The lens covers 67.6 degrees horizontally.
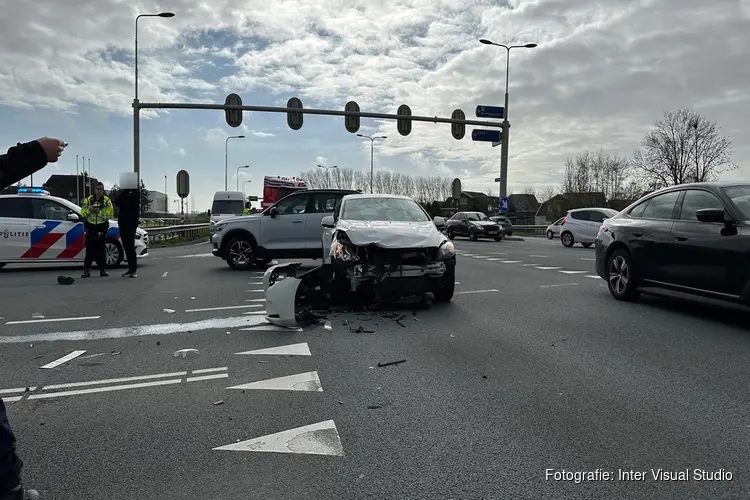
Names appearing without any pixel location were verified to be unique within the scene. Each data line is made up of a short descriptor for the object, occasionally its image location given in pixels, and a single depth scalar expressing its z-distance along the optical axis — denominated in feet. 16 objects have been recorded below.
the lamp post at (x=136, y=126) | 78.64
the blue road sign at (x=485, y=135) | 97.14
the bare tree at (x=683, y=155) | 151.33
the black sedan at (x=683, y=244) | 20.29
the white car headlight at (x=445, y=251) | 25.21
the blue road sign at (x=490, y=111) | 95.17
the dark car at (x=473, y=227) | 104.63
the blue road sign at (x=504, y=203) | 114.32
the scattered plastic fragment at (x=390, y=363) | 16.21
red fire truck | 95.35
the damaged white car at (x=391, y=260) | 24.00
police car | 41.68
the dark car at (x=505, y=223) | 126.44
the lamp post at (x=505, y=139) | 99.30
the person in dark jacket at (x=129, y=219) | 37.55
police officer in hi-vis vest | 37.52
